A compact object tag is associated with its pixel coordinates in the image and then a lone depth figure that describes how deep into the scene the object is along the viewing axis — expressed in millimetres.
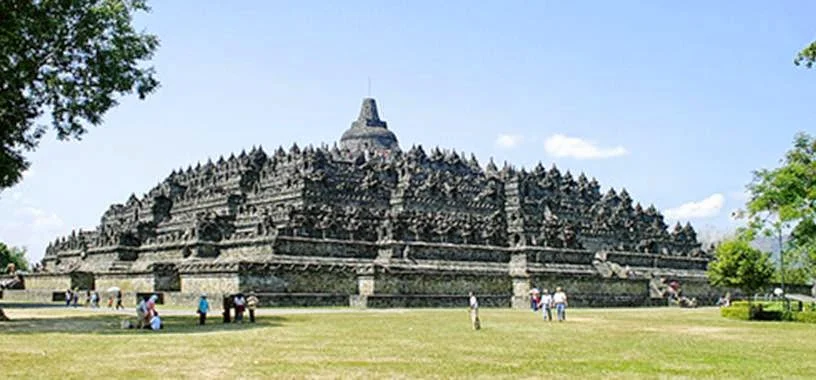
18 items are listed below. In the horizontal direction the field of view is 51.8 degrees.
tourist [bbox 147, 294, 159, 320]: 28969
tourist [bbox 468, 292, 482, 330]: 31041
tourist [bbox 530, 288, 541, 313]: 50125
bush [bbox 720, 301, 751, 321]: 42469
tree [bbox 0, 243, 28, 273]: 100938
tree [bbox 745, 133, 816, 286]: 43875
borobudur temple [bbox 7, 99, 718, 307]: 53031
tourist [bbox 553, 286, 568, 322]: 38812
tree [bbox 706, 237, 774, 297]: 46250
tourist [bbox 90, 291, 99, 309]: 51609
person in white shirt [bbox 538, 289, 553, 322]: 38750
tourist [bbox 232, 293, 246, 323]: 33250
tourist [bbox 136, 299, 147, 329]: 28844
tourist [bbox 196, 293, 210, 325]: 31766
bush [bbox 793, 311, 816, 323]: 39469
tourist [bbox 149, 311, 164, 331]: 28719
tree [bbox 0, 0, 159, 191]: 32125
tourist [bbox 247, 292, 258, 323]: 33125
